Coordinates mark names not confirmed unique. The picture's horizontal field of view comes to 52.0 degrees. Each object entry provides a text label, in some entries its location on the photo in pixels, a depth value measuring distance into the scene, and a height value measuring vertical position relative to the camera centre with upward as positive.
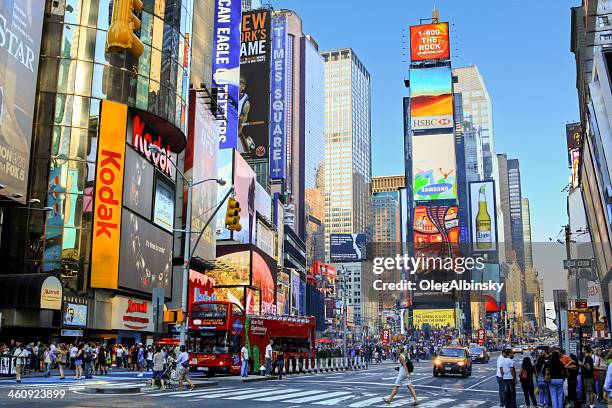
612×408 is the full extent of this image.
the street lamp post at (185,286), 24.92 +1.59
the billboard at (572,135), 107.50 +33.74
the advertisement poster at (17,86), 37.00 +14.47
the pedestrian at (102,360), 32.19 -1.71
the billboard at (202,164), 64.00 +16.75
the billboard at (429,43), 158.25 +71.01
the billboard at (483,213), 179.62 +32.13
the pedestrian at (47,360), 28.34 -1.51
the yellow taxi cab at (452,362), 36.38 -2.01
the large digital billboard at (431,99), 151.12 +54.56
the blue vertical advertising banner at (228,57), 82.38 +35.22
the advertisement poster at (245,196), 83.69 +17.66
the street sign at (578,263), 27.82 +2.82
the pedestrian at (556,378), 16.61 -1.33
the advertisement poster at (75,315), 39.44 +0.71
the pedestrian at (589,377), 18.91 -1.51
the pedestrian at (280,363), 32.62 -1.88
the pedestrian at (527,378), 19.45 -1.58
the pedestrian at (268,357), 33.06 -1.60
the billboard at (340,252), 198.38 +23.17
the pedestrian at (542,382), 18.73 -1.65
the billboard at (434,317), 144.25 +2.18
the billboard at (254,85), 110.19 +42.11
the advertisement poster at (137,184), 46.66 +10.79
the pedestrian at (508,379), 18.00 -1.48
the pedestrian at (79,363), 27.75 -1.60
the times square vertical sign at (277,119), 125.19 +40.29
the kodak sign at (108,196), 43.16 +9.08
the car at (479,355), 62.28 -2.77
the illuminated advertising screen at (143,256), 45.66 +5.43
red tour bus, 32.34 -0.54
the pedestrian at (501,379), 18.22 -1.52
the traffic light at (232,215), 21.73 +3.82
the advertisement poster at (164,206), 52.59 +10.24
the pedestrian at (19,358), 24.72 -1.27
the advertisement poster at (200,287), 63.88 +4.17
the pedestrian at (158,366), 22.89 -1.45
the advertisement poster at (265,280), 88.69 +6.77
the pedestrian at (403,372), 19.59 -1.43
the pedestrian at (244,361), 30.78 -1.67
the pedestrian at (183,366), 23.39 -1.47
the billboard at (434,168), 150.25 +37.67
